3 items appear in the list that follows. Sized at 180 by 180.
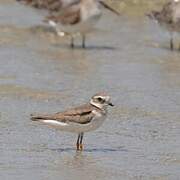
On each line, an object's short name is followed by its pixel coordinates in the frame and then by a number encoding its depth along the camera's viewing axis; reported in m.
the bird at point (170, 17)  14.57
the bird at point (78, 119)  8.09
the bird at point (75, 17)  14.35
